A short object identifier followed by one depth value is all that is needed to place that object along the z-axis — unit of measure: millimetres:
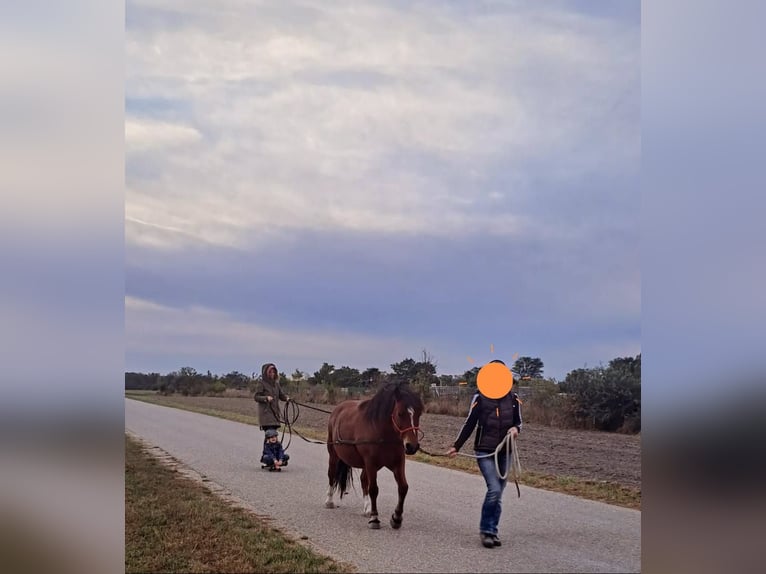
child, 7336
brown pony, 6469
